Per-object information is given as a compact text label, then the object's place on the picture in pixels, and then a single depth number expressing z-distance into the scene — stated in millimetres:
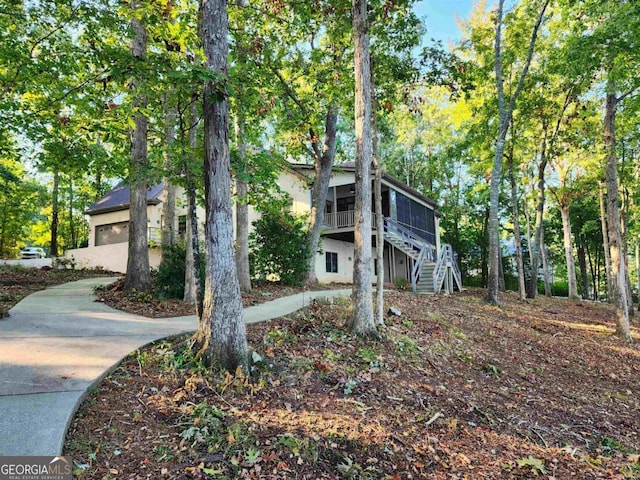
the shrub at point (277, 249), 13367
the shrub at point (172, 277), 9312
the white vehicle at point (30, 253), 25516
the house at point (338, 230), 17078
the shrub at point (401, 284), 16922
